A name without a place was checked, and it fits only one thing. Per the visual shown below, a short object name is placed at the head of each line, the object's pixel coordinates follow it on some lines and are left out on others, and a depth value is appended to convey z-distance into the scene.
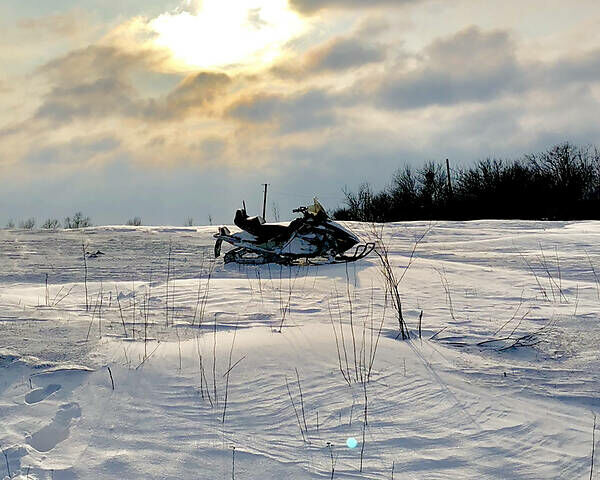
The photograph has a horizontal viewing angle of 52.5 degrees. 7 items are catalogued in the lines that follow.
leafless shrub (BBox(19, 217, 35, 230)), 23.63
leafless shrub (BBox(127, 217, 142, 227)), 26.47
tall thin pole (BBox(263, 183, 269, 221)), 24.50
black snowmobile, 8.90
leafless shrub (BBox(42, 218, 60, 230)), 25.00
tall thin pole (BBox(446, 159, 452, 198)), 36.84
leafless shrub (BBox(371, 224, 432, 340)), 4.39
